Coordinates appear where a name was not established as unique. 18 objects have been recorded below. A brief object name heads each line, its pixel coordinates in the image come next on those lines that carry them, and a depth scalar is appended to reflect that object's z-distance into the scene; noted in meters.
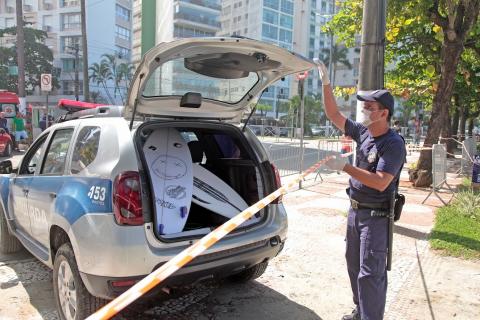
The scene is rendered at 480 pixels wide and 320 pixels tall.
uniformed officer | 3.06
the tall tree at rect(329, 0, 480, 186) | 9.49
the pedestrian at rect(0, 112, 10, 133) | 17.14
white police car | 2.98
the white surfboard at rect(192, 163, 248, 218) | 3.89
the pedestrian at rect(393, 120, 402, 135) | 16.91
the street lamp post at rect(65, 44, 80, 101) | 64.38
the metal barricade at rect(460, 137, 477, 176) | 13.83
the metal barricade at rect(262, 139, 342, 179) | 12.34
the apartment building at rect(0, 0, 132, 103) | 68.69
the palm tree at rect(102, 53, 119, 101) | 72.81
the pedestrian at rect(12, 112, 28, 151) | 18.97
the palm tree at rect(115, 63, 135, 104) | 73.38
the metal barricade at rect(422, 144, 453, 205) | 8.27
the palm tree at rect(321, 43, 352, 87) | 77.81
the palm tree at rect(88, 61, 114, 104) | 72.25
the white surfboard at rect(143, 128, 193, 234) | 3.50
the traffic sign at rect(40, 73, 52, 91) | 13.52
